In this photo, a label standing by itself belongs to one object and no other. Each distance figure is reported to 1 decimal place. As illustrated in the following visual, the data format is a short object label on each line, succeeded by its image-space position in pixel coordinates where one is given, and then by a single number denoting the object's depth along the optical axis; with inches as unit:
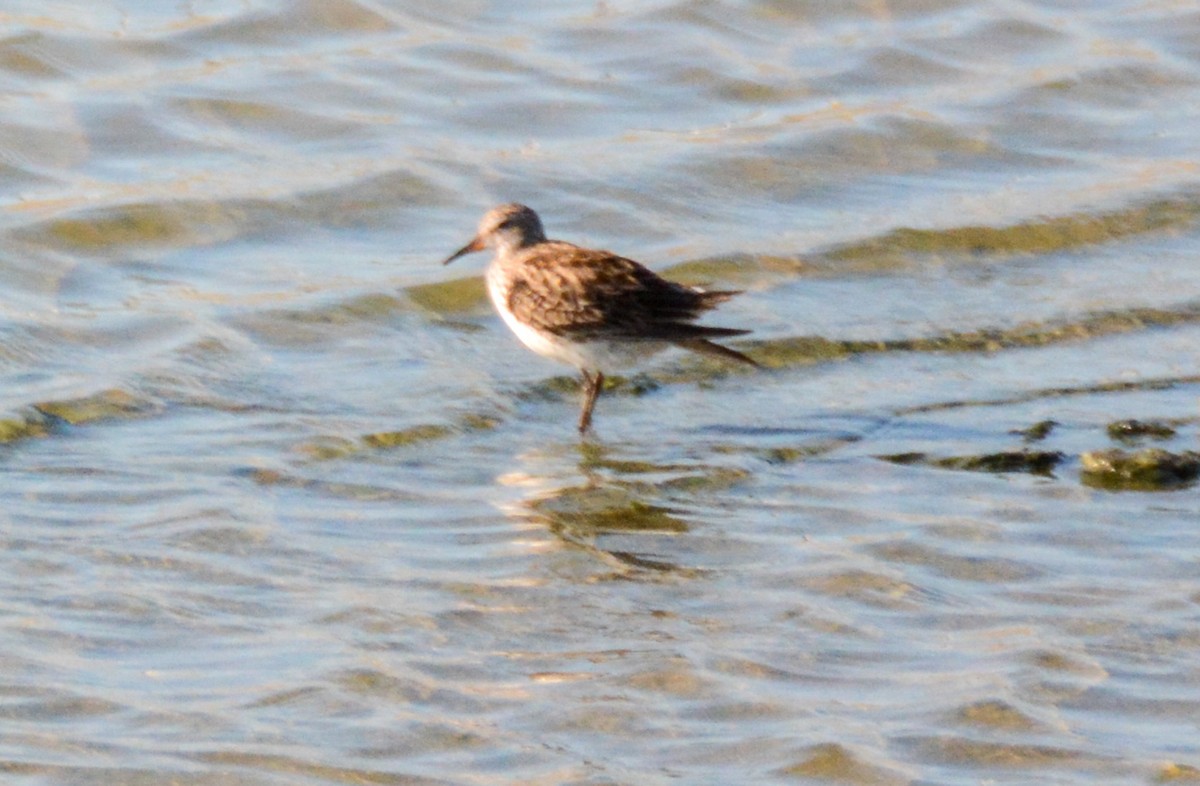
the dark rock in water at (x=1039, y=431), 630.5
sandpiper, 659.4
